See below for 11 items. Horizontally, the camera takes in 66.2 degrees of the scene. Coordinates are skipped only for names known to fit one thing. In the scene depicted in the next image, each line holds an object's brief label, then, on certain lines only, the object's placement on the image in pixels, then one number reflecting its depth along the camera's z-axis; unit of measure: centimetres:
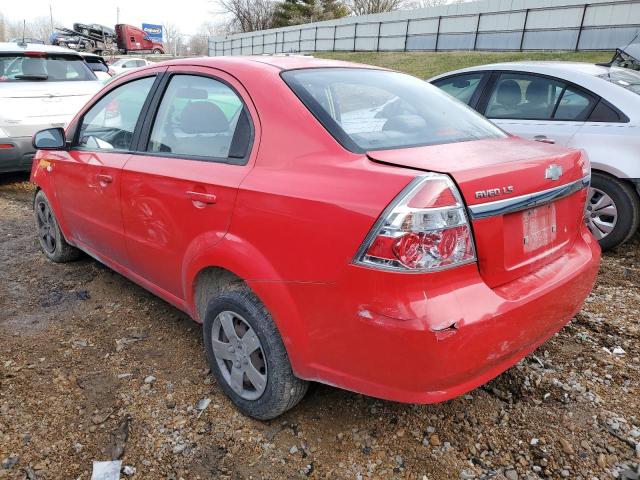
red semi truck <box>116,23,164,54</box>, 4444
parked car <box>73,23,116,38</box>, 3875
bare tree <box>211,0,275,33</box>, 5753
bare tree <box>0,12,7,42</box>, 8652
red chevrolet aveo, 167
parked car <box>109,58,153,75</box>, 2410
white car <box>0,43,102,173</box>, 624
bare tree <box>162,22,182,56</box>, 9422
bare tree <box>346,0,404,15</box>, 4959
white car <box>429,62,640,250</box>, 402
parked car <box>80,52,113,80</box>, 1058
